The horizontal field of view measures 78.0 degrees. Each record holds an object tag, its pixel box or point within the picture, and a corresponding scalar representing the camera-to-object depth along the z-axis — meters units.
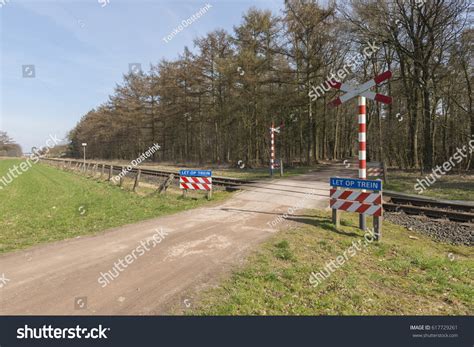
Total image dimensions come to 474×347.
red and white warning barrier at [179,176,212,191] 12.02
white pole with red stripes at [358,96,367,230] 7.09
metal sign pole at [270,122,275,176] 18.57
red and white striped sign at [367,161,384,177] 12.67
